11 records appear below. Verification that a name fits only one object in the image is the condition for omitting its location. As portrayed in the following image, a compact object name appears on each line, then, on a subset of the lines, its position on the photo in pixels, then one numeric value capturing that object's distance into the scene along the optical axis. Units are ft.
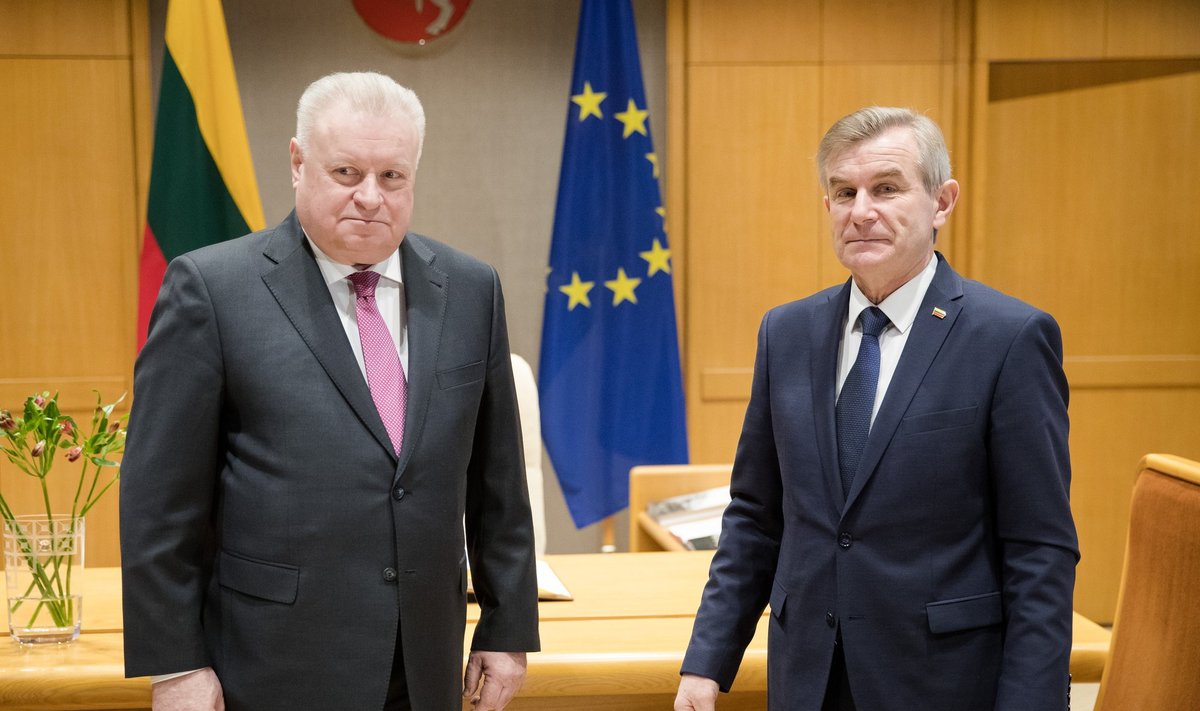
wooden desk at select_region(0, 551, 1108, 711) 6.91
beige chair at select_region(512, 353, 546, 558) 11.60
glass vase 7.29
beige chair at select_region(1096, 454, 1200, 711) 6.57
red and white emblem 16.35
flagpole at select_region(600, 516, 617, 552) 14.59
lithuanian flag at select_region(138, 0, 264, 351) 14.30
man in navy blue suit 5.28
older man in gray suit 5.46
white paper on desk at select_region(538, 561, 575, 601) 8.52
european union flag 15.70
